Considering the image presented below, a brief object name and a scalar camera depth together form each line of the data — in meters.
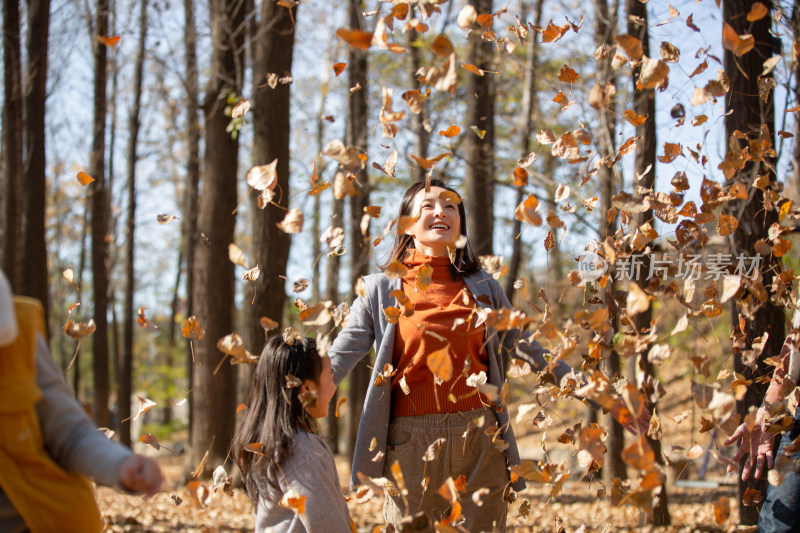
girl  2.27
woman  2.74
